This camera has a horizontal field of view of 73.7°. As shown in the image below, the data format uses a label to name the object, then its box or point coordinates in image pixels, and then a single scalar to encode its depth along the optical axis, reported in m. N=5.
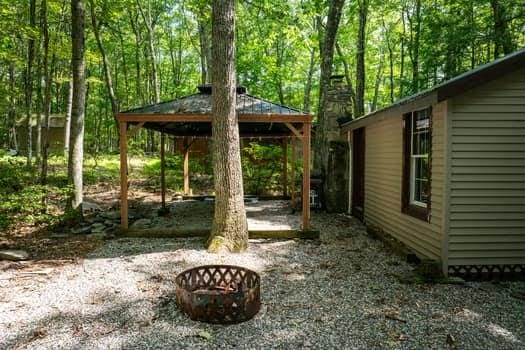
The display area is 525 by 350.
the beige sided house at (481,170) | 4.68
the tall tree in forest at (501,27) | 10.84
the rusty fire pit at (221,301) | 3.43
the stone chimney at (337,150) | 9.84
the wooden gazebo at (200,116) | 6.75
